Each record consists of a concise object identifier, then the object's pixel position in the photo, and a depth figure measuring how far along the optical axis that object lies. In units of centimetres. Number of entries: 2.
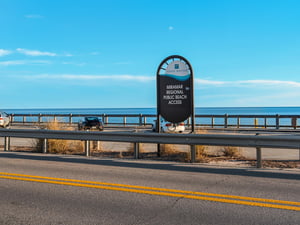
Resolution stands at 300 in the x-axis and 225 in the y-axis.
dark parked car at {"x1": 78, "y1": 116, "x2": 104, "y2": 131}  2516
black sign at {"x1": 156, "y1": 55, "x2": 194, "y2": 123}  1259
